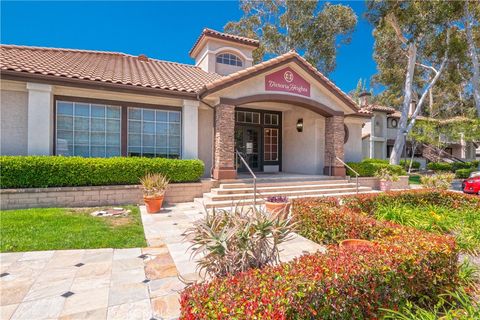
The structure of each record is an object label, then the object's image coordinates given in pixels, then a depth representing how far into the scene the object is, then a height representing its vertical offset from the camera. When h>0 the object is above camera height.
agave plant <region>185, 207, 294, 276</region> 3.06 -1.04
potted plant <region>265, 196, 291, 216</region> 6.82 -1.26
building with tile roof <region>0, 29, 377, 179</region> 8.80 +2.22
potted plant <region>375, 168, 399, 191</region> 13.66 -1.01
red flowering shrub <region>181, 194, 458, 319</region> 2.09 -1.22
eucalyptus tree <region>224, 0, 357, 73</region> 24.67 +13.85
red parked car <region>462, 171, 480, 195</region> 13.18 -1.38
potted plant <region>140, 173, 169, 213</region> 8.02 -1.07
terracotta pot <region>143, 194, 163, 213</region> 7.99 -1.42
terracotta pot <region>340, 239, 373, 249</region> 4.07 -1.40
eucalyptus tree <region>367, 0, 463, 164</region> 17.48 +10.37
